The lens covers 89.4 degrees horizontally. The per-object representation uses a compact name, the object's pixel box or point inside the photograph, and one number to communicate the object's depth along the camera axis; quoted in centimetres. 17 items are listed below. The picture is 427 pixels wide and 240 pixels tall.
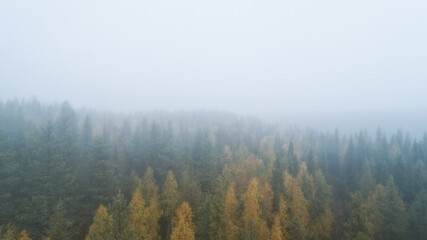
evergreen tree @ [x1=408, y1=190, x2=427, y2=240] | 3767
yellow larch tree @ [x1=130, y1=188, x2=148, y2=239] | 2723
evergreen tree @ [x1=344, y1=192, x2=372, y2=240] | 2891
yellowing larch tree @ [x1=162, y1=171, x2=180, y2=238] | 3409
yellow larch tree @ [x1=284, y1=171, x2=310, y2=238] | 3844
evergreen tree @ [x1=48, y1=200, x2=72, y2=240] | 2053
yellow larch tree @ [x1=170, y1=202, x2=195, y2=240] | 2528
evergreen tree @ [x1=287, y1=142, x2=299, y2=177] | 4997
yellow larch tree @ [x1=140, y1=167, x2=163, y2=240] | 2931
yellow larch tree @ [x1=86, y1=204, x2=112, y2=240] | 1889
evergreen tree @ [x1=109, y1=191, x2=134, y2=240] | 1800
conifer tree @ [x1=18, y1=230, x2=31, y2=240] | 2135
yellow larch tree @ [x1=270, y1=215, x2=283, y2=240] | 2924
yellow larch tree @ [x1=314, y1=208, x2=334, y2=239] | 4244
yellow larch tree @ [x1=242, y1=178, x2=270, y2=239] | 2691
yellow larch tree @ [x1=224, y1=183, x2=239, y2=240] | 2944
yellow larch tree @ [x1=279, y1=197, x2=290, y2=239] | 3316
